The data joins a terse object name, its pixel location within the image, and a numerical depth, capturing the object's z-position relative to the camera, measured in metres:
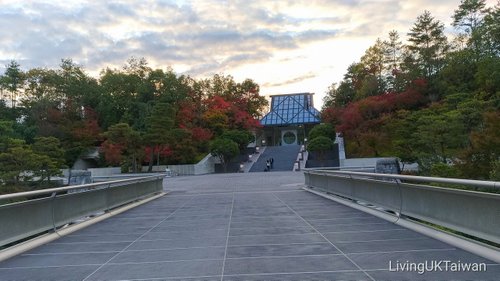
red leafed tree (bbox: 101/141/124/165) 54.75
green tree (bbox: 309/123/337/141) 61.31
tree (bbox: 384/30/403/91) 68.12
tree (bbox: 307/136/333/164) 55.69
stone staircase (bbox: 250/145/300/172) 59.15
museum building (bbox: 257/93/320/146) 84.19
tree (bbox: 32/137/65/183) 39.47
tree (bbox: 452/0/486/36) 58.06
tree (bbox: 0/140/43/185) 37.22
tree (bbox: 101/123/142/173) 54.28
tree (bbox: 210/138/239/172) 57.25
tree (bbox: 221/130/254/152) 62.59
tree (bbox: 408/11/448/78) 60.41
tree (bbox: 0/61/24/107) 68.62
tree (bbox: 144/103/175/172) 54.34
